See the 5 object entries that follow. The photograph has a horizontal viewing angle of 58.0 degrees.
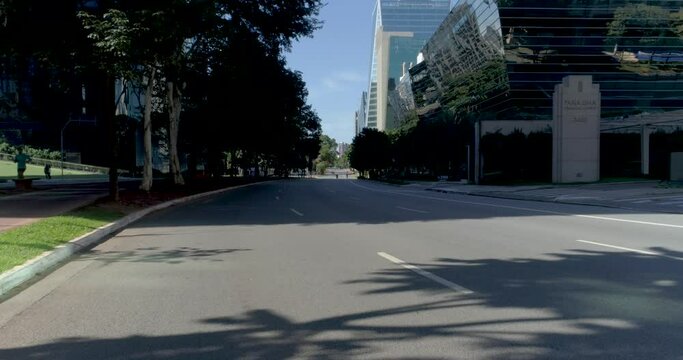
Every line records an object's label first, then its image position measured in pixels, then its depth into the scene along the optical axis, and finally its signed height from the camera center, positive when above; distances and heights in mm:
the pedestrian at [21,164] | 33094 +29
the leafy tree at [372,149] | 91938 +2147
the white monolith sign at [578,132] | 42000 +2120
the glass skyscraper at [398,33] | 186875 +40338
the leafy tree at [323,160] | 194875 +1200
